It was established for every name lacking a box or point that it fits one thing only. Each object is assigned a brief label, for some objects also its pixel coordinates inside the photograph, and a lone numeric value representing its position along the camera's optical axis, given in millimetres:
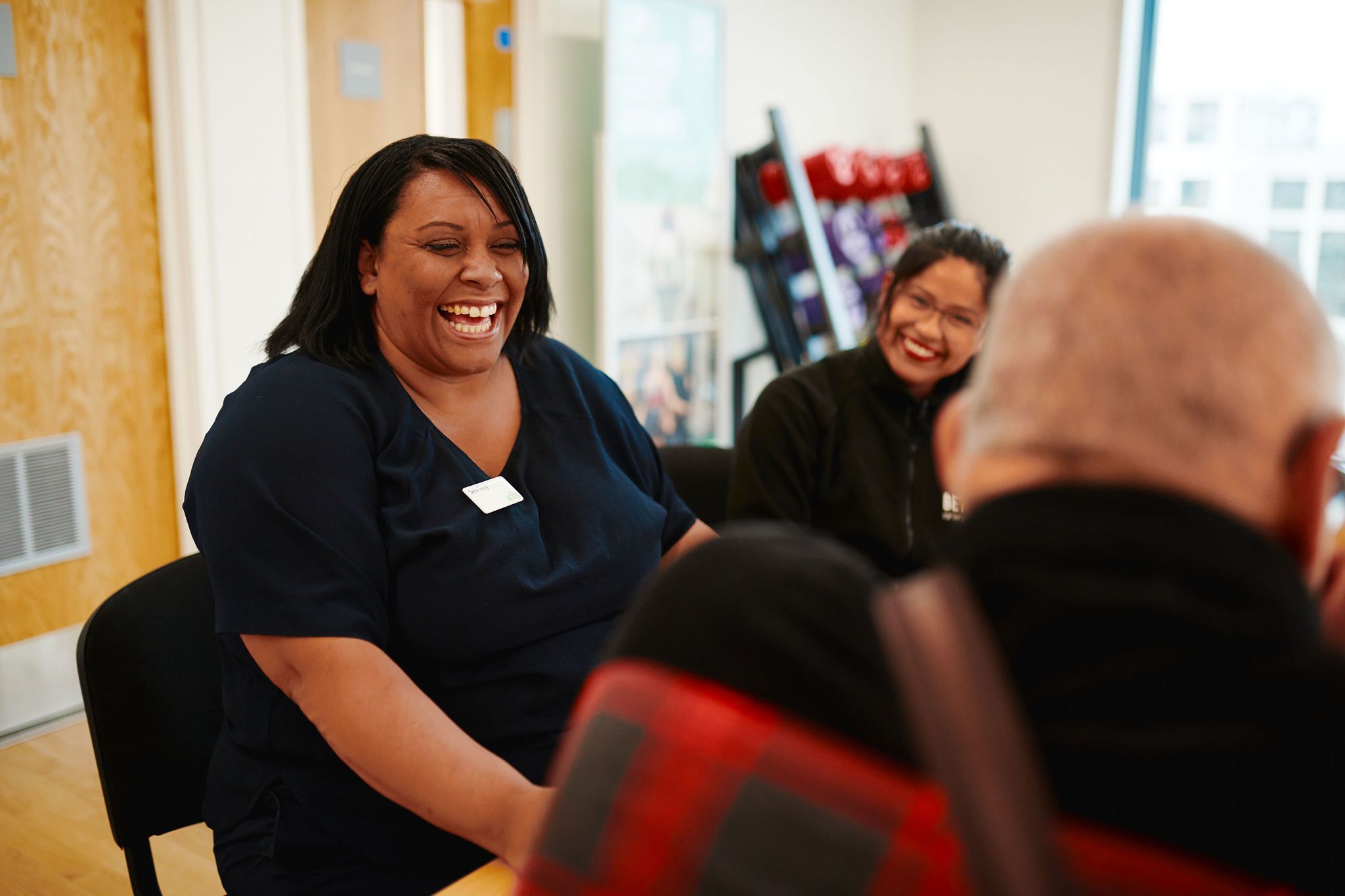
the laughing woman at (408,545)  1105
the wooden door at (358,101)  3074
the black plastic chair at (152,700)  1179
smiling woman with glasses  1859
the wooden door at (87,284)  2543
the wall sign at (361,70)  3137
